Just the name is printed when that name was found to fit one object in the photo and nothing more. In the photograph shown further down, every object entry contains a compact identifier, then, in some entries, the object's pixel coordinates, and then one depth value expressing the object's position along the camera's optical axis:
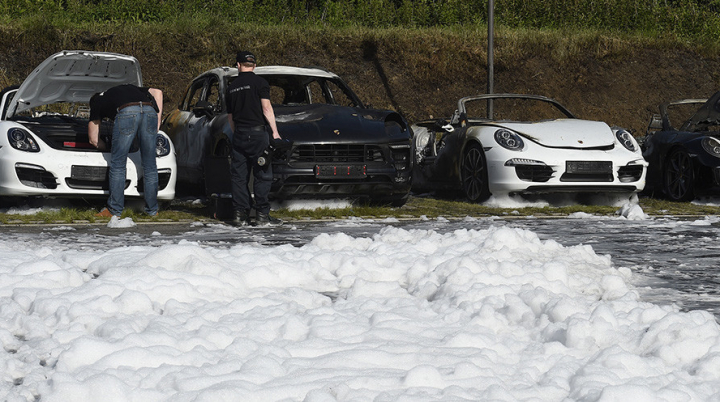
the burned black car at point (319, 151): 19.72
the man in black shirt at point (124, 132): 18.86
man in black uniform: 18.08
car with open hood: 18.73
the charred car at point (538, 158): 21.72
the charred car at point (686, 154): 23.19
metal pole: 38.91
